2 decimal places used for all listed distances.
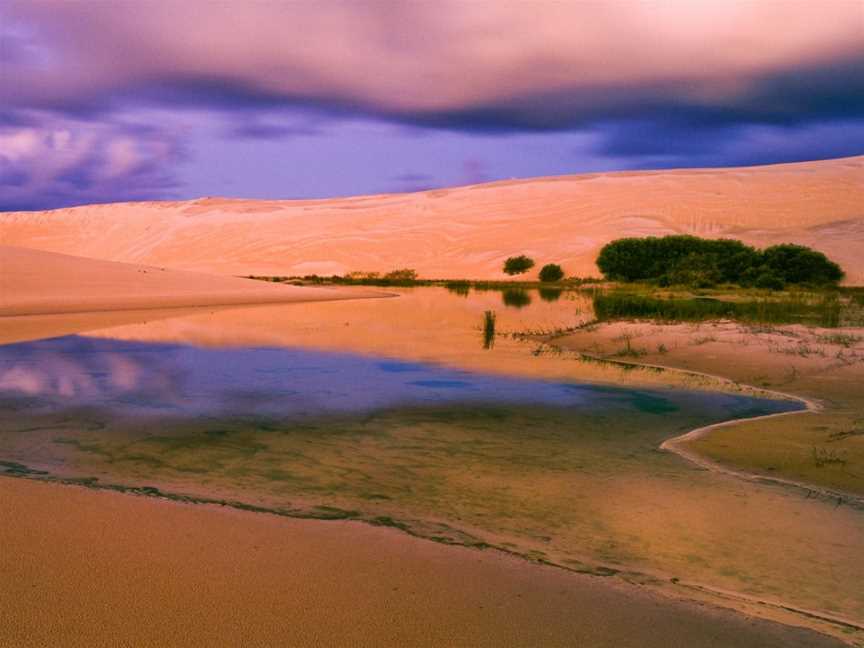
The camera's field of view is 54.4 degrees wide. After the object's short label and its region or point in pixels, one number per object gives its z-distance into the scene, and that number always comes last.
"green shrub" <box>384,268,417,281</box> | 57.14
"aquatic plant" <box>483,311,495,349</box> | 15.46
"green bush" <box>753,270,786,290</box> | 37.34
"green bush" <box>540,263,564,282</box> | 52.42
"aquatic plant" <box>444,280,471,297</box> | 38.17
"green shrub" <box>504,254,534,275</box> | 57.72
